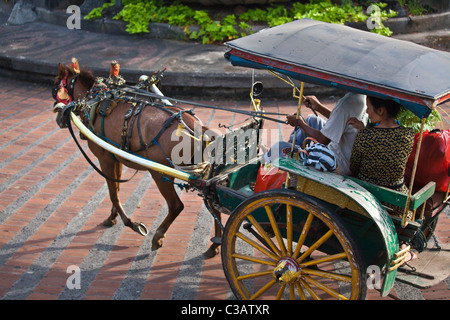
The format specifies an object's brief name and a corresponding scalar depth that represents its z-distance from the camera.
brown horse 3.84
